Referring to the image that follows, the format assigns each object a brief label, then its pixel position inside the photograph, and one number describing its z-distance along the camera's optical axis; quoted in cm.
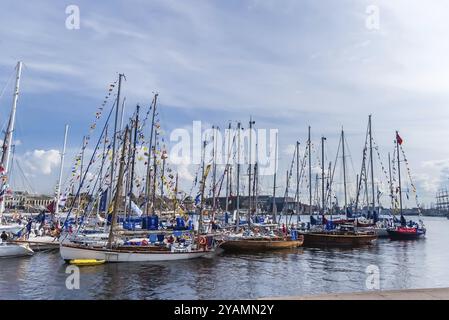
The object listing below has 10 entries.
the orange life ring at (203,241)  3947
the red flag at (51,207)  5046
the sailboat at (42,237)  3991
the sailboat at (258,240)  4538
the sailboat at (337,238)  5538
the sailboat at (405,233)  7062
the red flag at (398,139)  7585
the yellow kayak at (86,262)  3134
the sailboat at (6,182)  3475
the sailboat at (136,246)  3209
